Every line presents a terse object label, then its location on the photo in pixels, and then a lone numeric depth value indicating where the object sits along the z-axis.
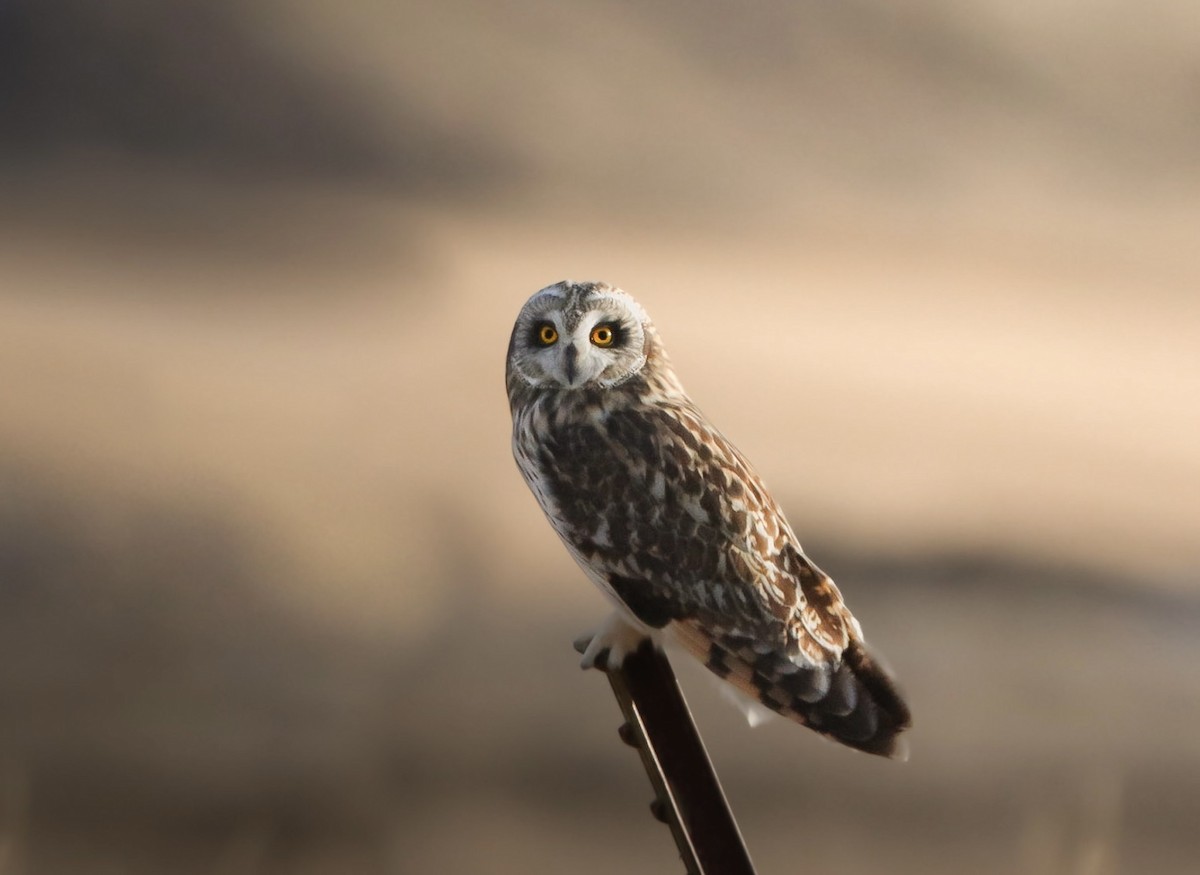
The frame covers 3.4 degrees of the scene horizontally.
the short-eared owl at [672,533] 13.25
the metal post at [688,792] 13.19
